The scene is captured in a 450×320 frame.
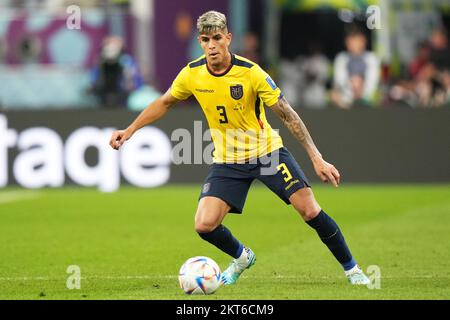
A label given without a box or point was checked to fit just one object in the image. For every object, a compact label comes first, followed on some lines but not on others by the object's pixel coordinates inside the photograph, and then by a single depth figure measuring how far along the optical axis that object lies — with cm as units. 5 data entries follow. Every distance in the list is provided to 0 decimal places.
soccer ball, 903
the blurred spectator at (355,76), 1962
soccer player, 940
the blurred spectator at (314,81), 2269
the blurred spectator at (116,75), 2002
